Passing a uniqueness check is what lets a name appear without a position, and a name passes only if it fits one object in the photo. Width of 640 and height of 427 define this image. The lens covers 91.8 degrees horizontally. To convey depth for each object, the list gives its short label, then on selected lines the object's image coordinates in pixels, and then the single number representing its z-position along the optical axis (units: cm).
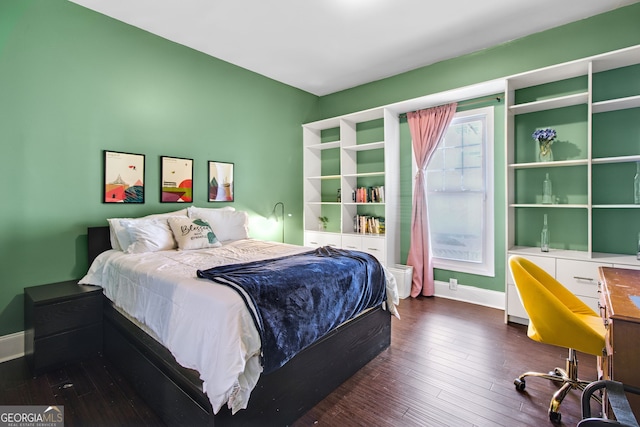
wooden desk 126
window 366
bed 153
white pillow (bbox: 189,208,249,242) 333
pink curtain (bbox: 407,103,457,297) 394
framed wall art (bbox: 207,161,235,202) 376
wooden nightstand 222
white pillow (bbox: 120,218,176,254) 265
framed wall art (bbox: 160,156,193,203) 332
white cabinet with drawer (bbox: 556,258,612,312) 265
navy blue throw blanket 158
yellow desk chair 172
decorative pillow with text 286
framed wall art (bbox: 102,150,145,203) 292
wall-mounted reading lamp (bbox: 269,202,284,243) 452
